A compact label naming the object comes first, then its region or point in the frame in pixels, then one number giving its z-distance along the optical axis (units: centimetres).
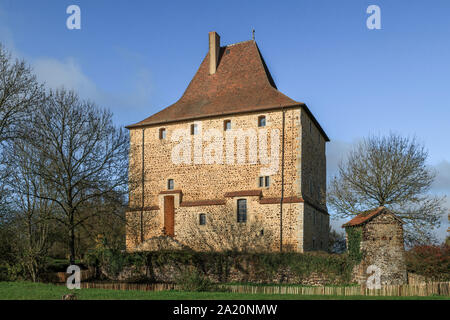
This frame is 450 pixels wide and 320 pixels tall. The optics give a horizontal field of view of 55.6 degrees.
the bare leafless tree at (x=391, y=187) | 2350
